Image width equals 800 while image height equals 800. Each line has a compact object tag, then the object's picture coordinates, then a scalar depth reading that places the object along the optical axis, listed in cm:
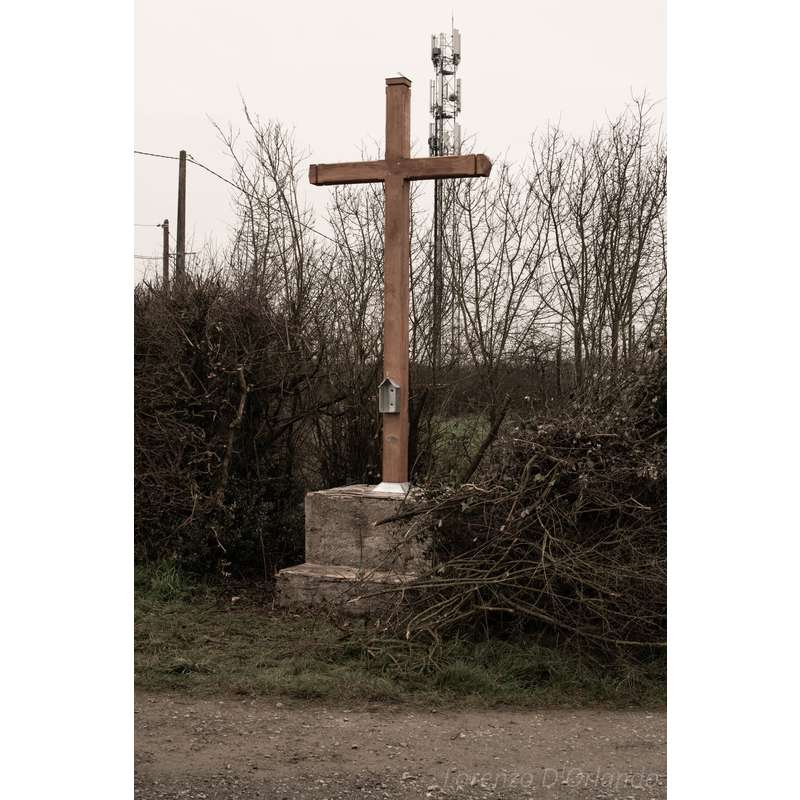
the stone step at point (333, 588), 580
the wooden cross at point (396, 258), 657
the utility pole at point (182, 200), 1560
